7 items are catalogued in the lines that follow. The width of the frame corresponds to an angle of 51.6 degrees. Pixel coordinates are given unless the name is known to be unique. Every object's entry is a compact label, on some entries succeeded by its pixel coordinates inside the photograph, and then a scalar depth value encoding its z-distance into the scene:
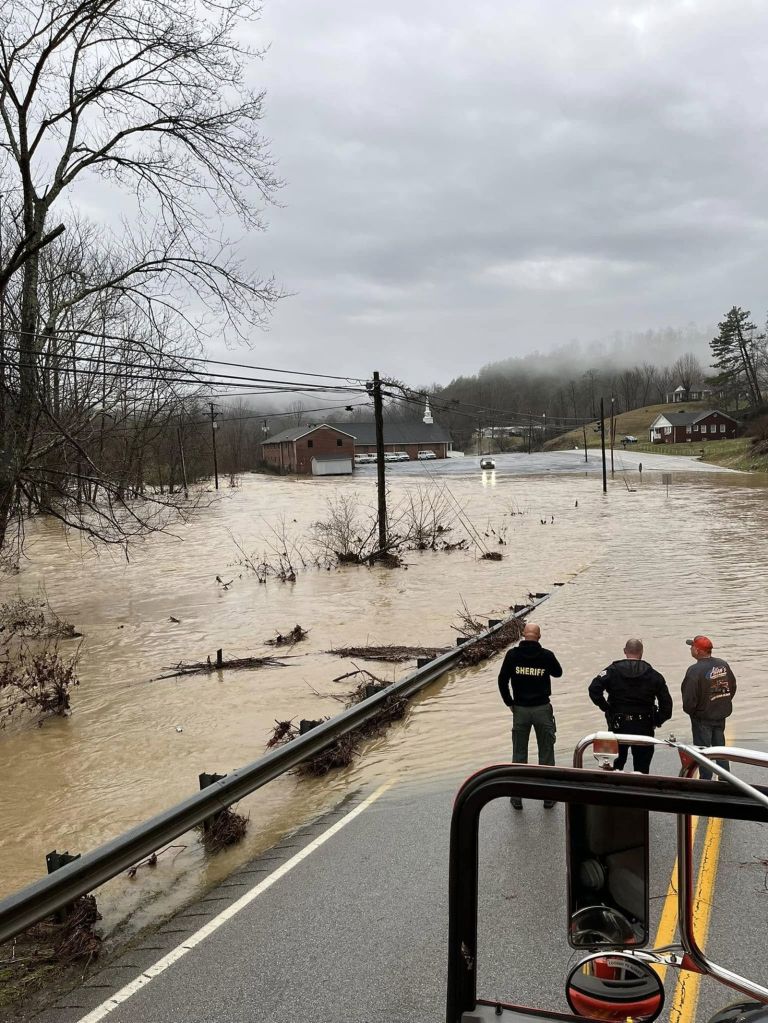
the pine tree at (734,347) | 121.53
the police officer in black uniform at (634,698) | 7.21
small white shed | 106.50
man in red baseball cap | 7.45
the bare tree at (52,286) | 14.38
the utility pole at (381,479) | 28.20
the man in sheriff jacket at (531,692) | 7.77
